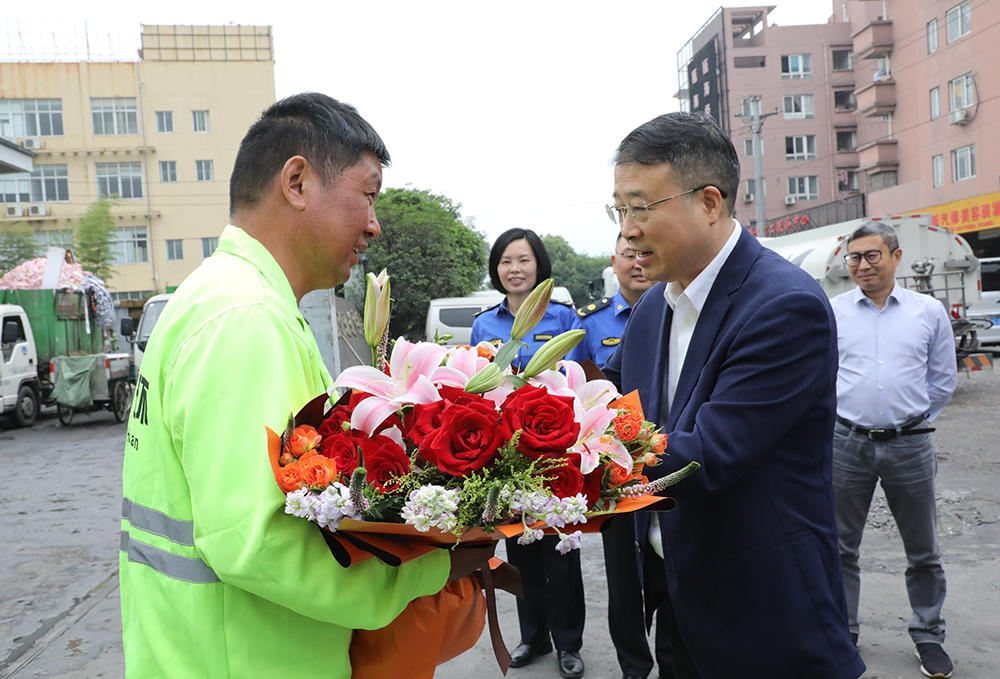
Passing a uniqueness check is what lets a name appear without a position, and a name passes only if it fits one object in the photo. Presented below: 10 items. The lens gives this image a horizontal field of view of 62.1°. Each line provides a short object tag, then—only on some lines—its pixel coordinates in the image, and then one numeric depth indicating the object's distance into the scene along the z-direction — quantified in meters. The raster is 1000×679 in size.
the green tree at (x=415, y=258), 25.28
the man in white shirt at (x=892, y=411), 3.97
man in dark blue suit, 1.98
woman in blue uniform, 4.17
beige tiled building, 39.47
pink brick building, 26.48
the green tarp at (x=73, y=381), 14.34
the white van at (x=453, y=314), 18.08
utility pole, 26.81
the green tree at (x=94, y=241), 33.25
